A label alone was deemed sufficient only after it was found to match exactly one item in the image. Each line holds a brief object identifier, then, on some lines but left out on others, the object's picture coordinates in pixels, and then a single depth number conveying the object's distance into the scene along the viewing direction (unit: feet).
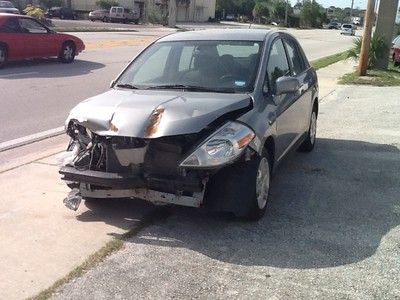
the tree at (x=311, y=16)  357.61
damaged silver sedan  14.92
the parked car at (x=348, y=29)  242.78
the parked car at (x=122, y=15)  219.20
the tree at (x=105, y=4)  257.55
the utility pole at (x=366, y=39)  57.07
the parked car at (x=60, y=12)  213.25
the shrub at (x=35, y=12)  128.75
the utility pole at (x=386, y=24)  63.84
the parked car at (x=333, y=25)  366.02
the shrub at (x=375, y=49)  64.44
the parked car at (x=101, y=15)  220.02
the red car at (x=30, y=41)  53.20
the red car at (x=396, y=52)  74.41
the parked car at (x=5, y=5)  133.08
